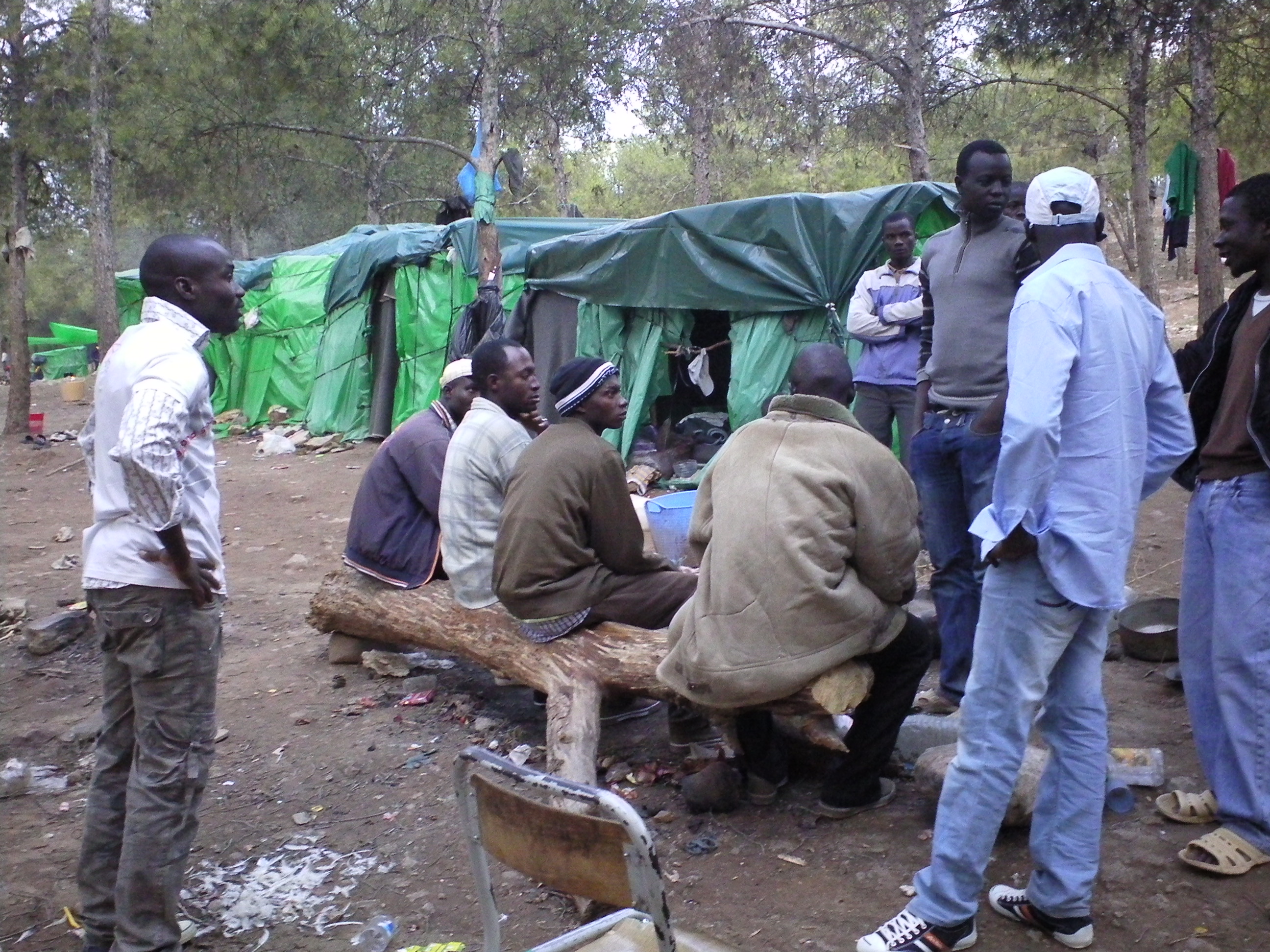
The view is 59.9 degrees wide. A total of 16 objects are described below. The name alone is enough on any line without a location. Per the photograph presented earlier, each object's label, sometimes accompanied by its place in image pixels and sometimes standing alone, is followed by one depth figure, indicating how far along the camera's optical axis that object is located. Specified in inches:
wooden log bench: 137.9
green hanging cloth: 389.7
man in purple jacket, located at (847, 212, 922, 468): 246.5
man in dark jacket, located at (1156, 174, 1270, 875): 121.3
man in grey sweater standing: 155.5
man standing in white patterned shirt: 109.7
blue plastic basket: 238.8
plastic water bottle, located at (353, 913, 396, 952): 124.6
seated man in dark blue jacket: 206.2
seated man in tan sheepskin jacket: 129.6
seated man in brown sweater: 159.2
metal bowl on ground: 183.8
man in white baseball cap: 103.1
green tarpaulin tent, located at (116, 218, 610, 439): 522.9
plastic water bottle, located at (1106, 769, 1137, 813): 138.3
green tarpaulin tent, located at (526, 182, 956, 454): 343.9
